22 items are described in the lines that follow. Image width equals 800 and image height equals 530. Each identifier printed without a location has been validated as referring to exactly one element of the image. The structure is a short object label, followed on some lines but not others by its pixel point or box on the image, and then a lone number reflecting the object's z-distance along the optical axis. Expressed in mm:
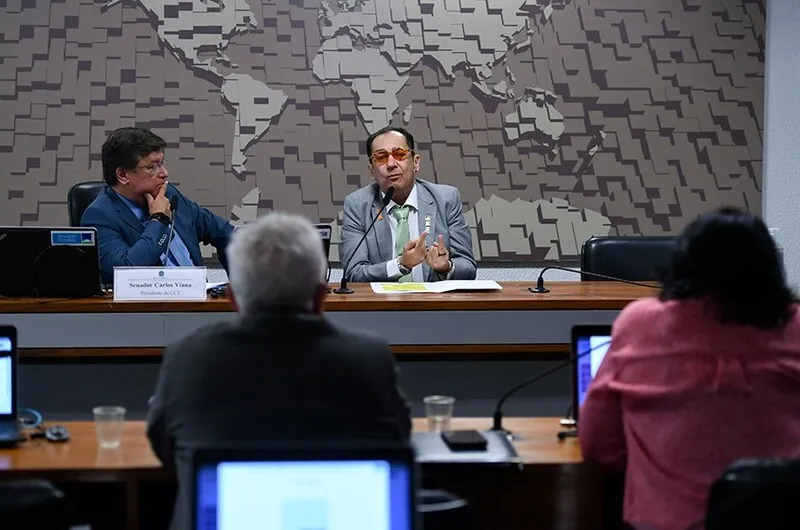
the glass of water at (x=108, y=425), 4047
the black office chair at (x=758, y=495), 2943
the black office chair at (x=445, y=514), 3252
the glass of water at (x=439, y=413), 4297
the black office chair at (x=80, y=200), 7969
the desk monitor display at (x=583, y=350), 4340
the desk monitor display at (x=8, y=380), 4238
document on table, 6984
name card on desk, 6367
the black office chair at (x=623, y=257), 7734
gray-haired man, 3111
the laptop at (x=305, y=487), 2691
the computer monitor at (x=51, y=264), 6496
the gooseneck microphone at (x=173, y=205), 7379
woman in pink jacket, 3492
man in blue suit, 7301
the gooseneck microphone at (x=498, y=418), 4226
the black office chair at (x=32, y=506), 2840
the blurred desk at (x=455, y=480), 3758
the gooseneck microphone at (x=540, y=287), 7062
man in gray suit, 8055
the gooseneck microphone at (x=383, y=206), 6969
